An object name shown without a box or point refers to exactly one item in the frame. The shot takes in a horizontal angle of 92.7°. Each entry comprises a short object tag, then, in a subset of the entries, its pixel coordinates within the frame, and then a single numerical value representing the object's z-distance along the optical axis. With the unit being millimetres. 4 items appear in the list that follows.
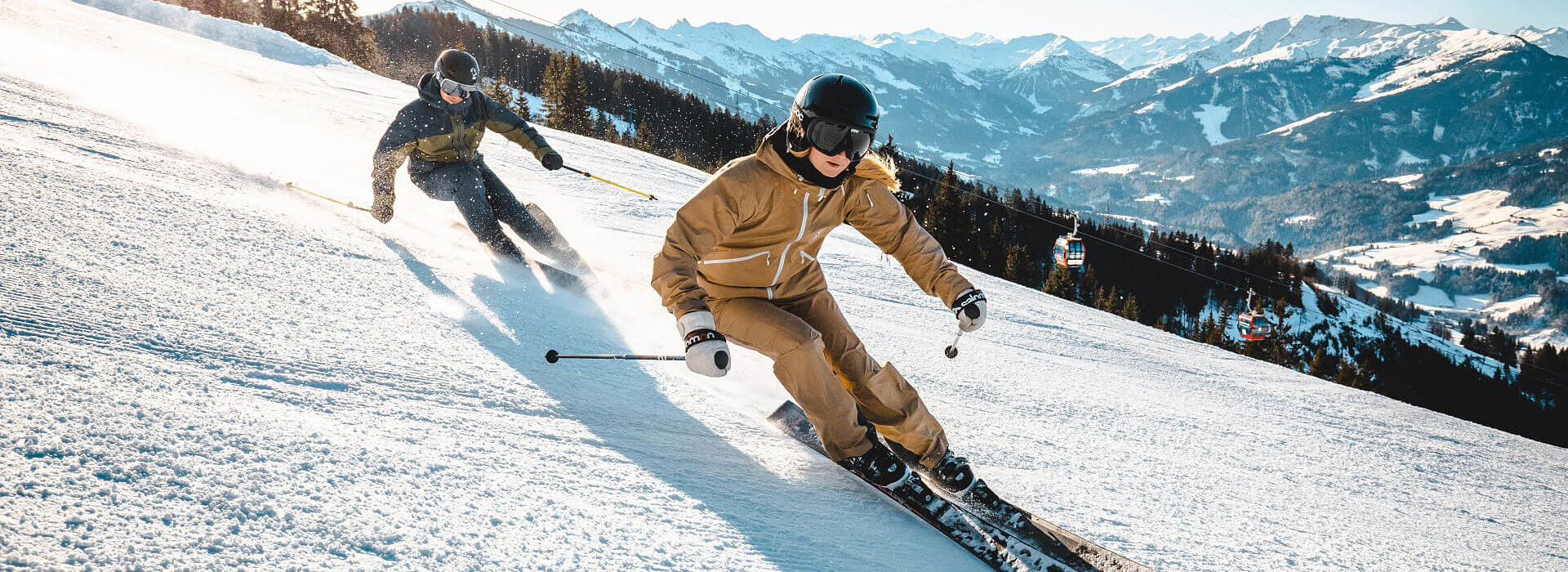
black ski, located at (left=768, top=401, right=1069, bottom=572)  2521
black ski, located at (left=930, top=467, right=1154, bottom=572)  2590
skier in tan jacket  2855
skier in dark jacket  5918
